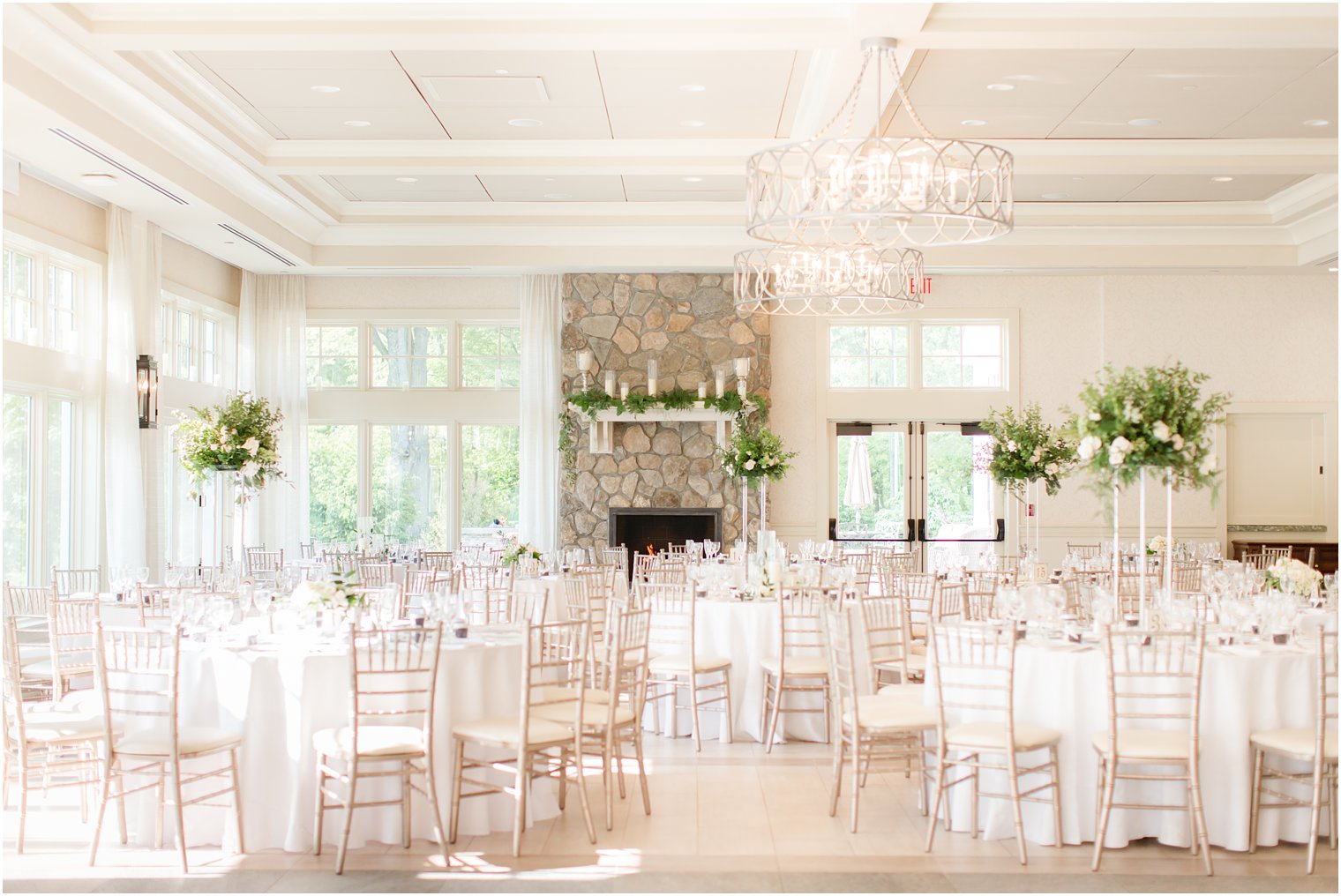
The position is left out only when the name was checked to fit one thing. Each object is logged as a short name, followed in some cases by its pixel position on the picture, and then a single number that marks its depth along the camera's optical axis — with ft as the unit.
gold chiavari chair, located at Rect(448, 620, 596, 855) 17.52
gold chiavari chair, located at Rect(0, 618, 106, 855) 17.58
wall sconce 36.09
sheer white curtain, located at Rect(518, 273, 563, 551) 46.60
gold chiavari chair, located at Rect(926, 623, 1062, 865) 17.62
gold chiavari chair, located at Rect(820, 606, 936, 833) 18.84
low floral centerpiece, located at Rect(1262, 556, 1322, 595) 24.68
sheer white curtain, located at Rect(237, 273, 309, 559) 46.52
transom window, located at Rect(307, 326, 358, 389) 48.49
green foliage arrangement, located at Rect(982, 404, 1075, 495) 37.47
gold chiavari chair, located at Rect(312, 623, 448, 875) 16.98
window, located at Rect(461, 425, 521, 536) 48.80
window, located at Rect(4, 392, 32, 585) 32.14
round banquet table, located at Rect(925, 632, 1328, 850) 17.79
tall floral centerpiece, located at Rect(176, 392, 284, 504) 33.94
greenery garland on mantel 45.19
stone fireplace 46.06
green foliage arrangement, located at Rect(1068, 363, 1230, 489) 20.79
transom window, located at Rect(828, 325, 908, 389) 47.88
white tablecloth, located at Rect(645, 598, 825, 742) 25.80
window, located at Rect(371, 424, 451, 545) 48.70
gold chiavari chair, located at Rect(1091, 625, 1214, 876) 17.08
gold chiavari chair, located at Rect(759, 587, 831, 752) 24.71
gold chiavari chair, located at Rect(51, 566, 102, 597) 33.28
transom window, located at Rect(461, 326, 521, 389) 48.65
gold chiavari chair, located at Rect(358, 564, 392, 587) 32.19
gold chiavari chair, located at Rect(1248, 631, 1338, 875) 16.99
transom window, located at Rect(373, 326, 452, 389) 48.65
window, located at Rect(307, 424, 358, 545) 48.55
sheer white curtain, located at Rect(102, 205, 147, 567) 34.91
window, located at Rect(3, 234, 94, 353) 32.14
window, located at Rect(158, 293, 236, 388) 41.29
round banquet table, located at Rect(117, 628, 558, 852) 17.80
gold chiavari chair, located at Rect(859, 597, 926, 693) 21.69
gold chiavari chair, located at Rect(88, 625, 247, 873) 16.94
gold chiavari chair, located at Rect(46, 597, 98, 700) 22.38
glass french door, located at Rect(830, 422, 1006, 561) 47.50
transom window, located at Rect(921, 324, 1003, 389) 47.70
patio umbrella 47.14
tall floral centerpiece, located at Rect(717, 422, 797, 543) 39.17
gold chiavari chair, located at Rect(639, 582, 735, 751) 25.22
